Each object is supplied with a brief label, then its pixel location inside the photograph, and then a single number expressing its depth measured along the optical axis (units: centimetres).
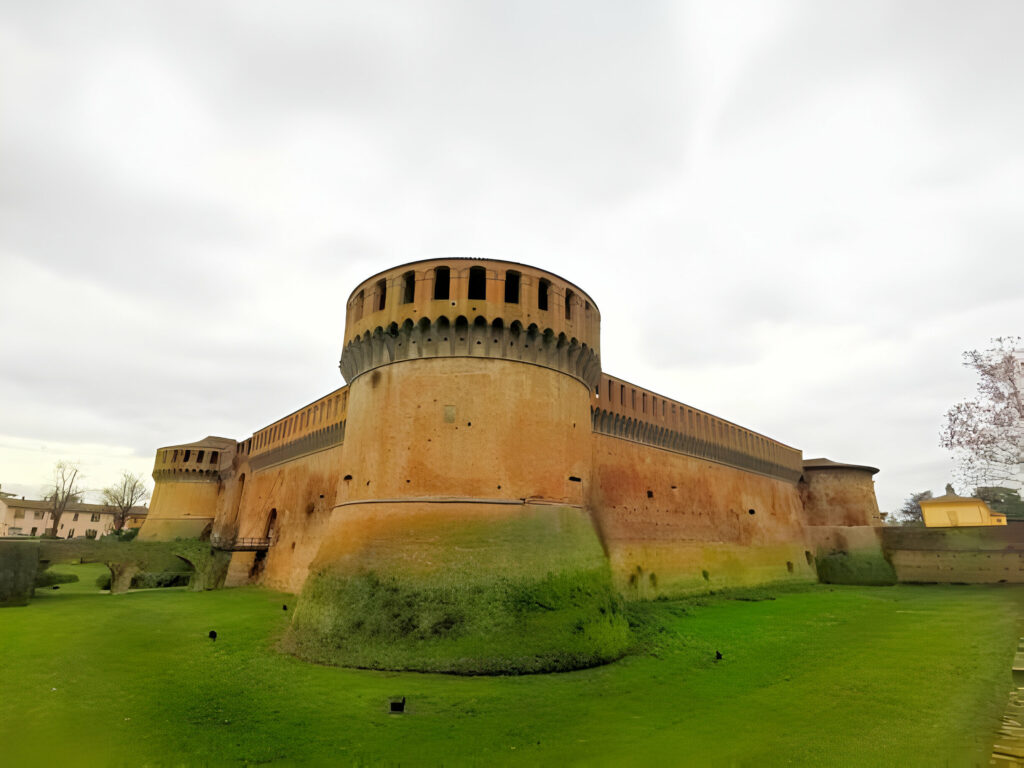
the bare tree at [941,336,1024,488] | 1684
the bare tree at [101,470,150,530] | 6575
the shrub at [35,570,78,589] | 2530
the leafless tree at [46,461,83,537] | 5238
